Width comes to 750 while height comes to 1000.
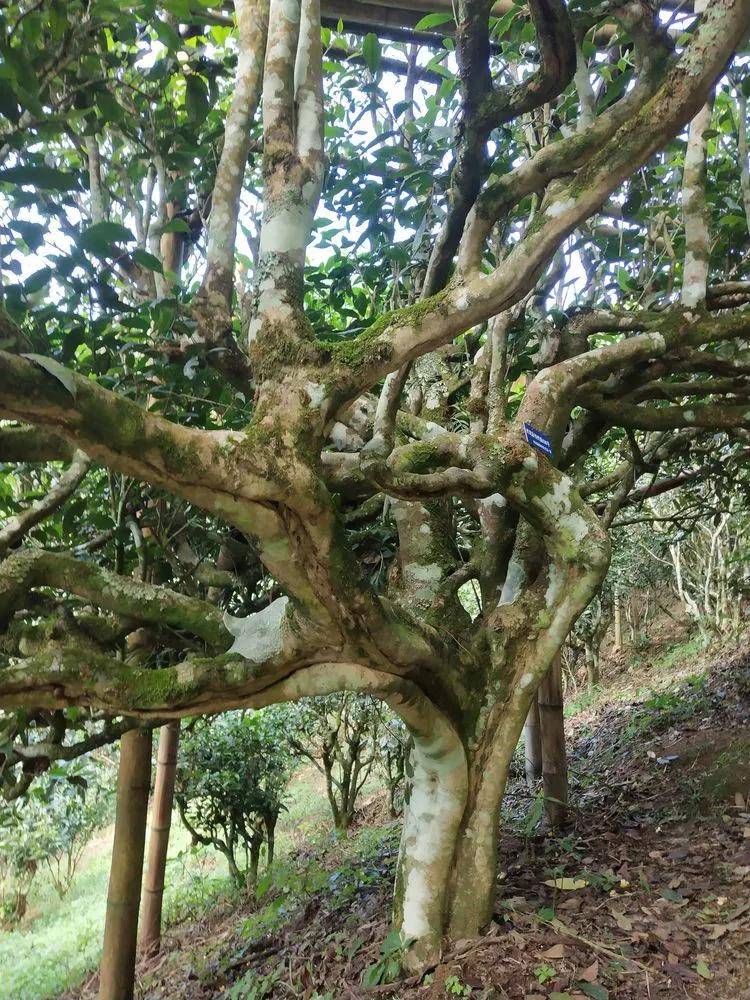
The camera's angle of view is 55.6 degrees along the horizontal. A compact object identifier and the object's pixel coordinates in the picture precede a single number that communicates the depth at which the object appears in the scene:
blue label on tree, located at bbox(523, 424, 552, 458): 3.14
